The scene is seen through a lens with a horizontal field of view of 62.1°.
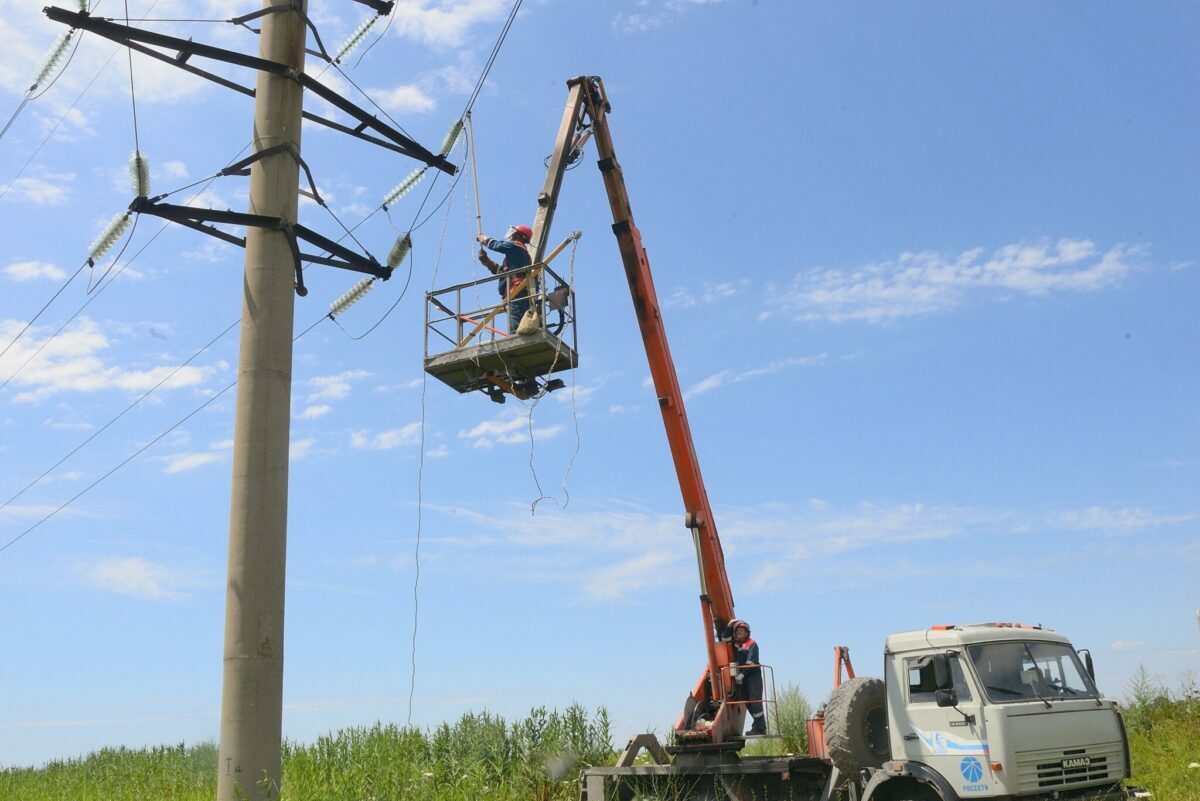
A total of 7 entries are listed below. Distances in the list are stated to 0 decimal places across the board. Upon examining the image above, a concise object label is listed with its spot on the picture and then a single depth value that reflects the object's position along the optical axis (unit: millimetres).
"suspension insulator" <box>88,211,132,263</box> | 10656
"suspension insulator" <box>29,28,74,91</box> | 10570
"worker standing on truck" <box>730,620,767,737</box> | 14008
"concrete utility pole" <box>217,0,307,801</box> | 7926
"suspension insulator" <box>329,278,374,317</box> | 12125
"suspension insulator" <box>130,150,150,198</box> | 9398
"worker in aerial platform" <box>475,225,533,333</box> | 13500
